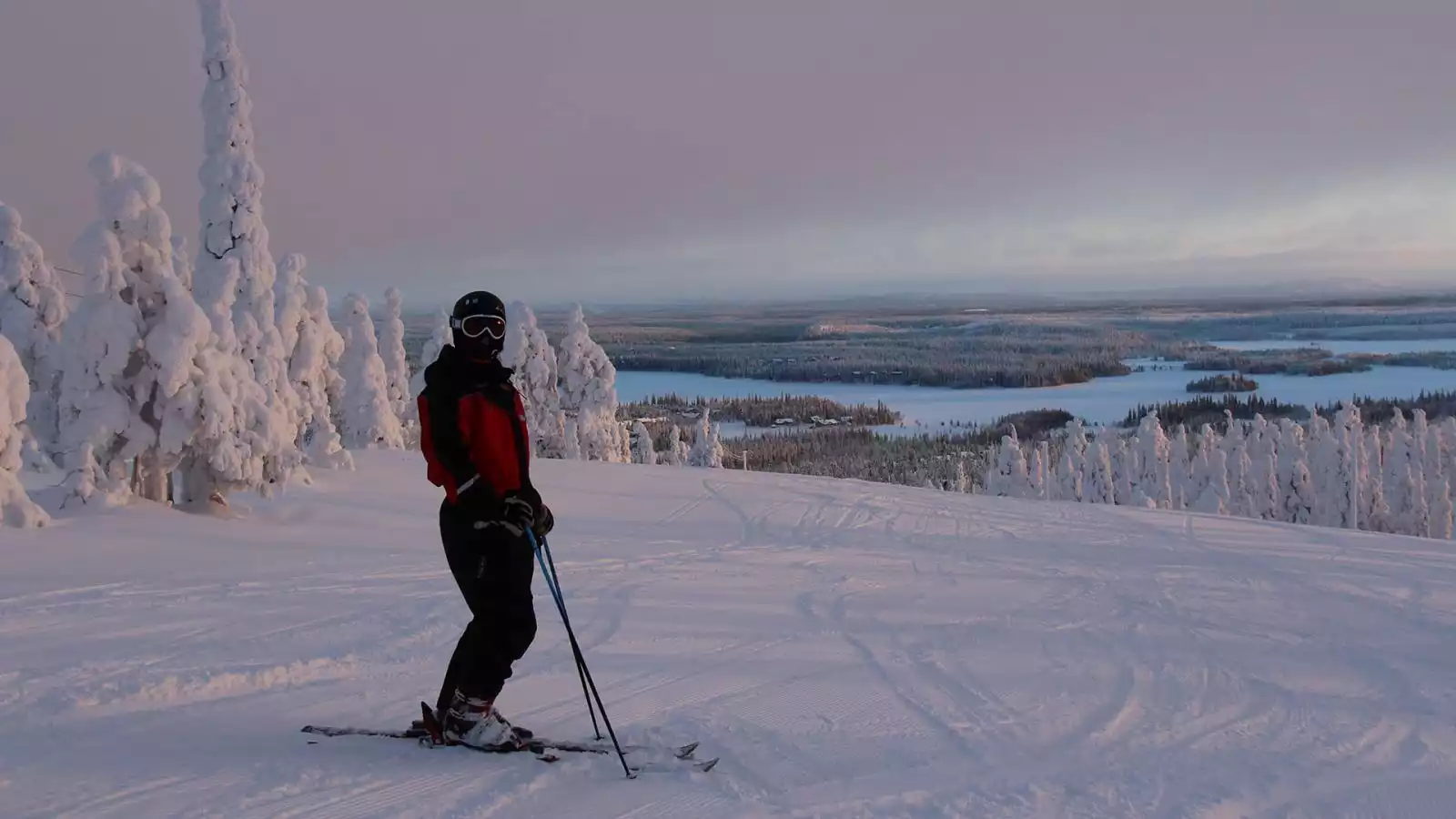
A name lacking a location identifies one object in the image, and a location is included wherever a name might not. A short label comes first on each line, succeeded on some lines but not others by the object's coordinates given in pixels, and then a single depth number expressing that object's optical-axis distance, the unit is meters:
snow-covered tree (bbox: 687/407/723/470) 49.62
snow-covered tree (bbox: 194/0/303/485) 14.92
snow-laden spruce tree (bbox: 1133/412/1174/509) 56.75
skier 4.16
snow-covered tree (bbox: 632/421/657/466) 47.91
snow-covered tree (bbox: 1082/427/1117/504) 59.62
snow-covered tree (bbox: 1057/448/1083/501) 60.16
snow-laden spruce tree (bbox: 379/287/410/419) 35.19
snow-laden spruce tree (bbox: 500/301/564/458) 38.50
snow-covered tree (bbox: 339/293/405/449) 28.92
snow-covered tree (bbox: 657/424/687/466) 56.41
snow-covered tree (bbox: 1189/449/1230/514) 52.38
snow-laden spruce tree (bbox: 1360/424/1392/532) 52.78
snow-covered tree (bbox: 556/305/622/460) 38.91
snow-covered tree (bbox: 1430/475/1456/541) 53.06
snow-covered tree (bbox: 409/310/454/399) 35.25
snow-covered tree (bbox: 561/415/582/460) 37.94
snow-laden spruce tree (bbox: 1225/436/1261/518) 54.91
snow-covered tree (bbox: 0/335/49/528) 9.27
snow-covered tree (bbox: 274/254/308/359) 21.67
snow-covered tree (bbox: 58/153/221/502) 10.28
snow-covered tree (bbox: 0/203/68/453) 16.55
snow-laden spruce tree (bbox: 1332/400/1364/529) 52.47
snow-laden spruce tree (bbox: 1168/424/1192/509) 57.47
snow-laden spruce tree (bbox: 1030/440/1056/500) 60.28
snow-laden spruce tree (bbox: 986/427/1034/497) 60.09
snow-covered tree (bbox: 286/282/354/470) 20.19
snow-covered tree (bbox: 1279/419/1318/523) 54.84
